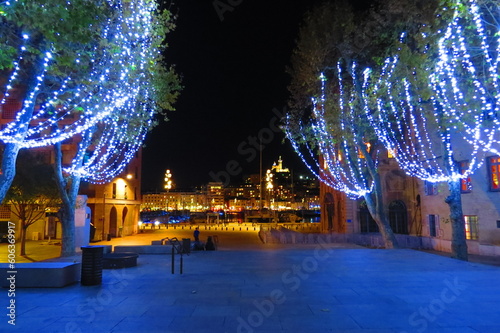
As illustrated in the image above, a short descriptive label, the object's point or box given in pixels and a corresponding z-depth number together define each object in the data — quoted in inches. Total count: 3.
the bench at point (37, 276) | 345.7
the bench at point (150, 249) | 607.2
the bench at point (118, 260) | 451.5
